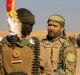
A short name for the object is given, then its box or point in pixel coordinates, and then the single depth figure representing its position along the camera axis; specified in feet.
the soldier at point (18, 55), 22.21
